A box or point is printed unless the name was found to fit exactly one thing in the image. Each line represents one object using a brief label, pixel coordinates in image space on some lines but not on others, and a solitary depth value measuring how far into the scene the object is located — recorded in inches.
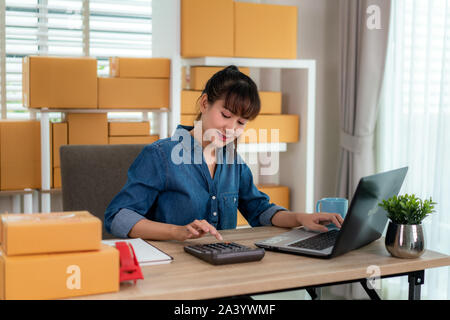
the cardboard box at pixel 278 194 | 121.9
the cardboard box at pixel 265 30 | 110.2
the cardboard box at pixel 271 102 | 117.1
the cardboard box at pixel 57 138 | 106.7
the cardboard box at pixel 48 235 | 39.8
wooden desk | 42.8
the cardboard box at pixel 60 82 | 102.7
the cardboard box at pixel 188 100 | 110.1
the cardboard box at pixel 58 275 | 38.8
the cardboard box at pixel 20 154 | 104.7
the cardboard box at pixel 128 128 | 111.3
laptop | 50.6
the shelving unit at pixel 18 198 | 105.7
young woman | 62.7
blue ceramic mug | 66.5
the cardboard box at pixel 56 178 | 107.3
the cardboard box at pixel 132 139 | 111.7
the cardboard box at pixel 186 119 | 110.7
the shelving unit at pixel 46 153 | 104.6
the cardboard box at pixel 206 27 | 105.3
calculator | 49.7
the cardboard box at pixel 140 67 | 109.6
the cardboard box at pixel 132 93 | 108.4
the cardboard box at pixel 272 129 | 115.0
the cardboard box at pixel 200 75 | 110.2
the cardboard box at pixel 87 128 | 108.3
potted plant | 54.2
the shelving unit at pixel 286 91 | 109.7
